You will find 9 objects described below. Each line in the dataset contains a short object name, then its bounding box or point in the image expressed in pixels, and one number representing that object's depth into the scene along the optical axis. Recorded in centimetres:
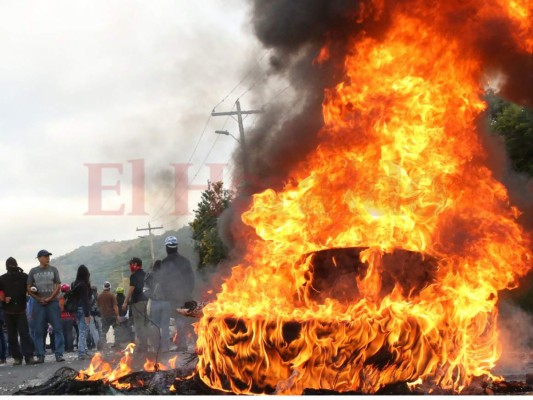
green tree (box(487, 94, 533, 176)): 1831
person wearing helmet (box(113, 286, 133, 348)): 1764
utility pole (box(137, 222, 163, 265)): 6382
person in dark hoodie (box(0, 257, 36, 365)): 1429
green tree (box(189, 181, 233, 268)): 2475
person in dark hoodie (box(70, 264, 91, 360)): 1538
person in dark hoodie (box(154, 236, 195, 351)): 1366
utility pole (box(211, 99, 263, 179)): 2988
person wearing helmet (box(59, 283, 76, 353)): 1861
